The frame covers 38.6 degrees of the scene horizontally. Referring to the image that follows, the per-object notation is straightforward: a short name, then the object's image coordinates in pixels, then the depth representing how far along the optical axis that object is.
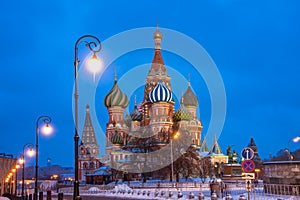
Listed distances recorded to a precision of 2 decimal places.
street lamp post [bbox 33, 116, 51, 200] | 23.17
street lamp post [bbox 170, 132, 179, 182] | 63.07
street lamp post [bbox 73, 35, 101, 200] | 14.03
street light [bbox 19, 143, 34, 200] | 32.39
